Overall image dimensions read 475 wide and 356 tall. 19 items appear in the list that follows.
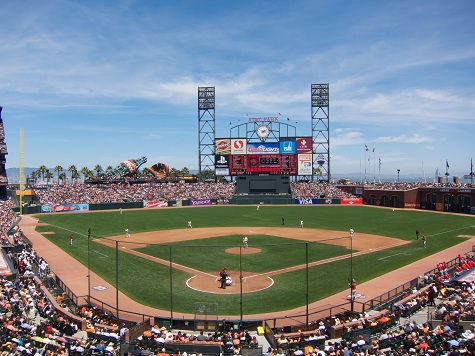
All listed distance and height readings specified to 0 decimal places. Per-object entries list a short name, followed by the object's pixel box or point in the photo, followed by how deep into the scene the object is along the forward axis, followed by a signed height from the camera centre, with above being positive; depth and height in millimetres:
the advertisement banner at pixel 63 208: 69562 -5350
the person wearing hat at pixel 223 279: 24141 -5953
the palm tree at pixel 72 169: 145375 +2486
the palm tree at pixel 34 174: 145312 +639
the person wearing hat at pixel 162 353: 13812 -5973
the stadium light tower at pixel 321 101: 93625 +16521
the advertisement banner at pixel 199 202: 84212 -5301
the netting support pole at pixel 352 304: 18811 -5884
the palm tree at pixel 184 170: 173350 +2357
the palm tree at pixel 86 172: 150475 +1475
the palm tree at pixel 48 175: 142475 +444
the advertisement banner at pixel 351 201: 84625 -5247
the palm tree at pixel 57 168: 144300 +2839
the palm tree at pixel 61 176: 140138 +70
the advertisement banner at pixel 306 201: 84762 -5230
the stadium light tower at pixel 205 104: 95938 +16490
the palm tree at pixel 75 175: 143125 +405
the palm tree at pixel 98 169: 155875 +2622
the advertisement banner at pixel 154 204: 78875 -5349
